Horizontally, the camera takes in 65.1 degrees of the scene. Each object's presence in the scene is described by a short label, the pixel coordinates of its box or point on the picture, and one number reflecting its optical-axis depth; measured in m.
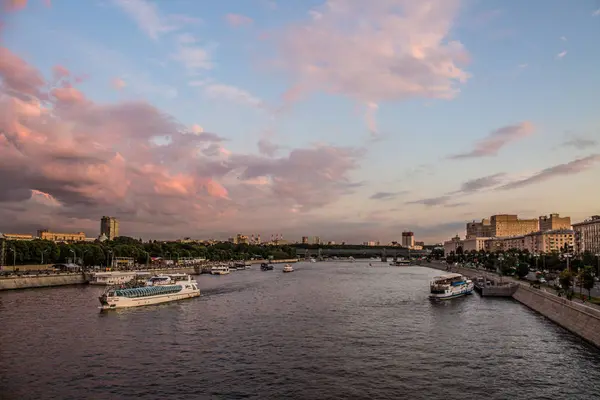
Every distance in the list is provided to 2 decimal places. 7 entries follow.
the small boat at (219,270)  173.00
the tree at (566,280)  67.88
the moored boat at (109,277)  110.56
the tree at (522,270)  108.48
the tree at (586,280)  60.47
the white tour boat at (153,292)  69.00
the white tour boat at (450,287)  87.81
